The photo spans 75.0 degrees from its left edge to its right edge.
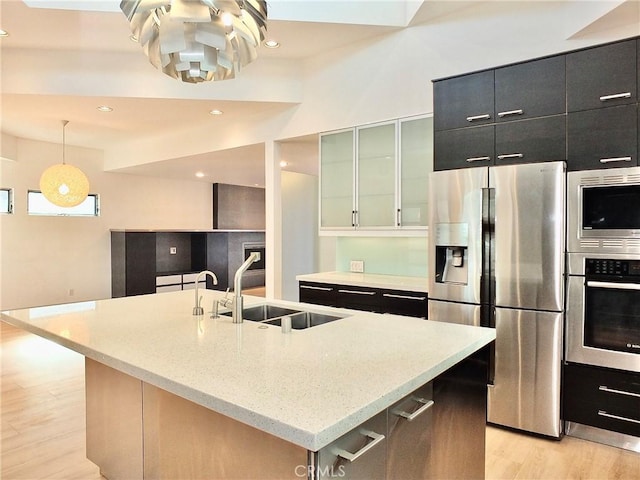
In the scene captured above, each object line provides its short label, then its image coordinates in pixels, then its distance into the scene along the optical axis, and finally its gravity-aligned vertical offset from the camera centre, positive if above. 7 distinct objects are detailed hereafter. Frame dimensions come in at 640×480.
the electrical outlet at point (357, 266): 4.40 -0.35
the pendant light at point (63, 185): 5.29 +0.62
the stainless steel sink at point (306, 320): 2.24 -0.47
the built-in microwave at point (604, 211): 2.41 +0.13
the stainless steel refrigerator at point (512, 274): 2.60 -0.27
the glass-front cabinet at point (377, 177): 3.63 +0.52
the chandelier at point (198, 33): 1.48 +0.76
